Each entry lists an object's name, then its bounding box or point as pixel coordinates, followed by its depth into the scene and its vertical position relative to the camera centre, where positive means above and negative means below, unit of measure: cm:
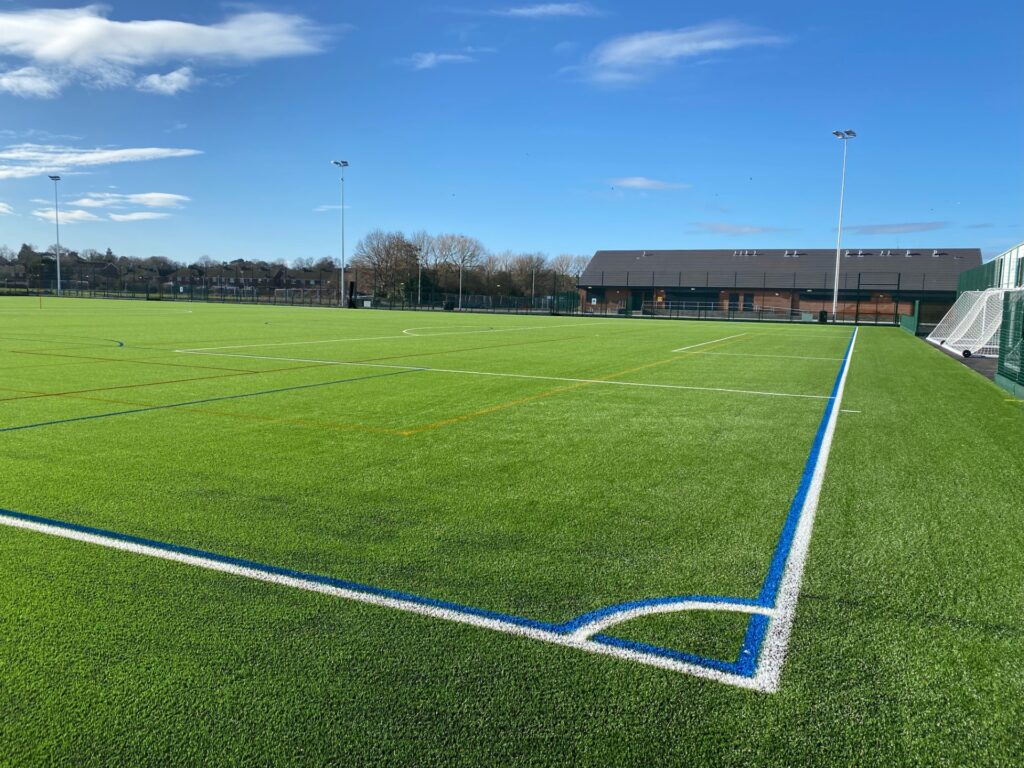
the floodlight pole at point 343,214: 6606 +847
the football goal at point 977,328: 2133 -16
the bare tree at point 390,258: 10031 +662
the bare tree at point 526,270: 10912 +640
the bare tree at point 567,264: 13475 +872
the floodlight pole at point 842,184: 5081 +987
